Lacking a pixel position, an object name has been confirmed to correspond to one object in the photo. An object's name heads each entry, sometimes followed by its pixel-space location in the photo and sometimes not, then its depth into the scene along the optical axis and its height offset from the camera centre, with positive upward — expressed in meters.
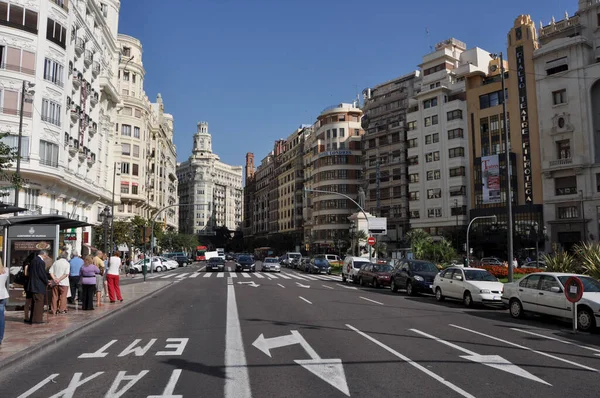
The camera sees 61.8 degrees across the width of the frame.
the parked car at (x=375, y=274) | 26.58 -1.62
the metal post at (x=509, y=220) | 19.03 +0.94
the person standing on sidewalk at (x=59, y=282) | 13.73 -1.01
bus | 87.25 -1.76
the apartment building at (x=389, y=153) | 78.06 +14.76
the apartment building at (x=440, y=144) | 66.75 +13.87
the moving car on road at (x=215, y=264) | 47.59 -1.81
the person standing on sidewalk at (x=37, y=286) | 11.70 -0.94
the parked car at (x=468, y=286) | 17.06 -1.50
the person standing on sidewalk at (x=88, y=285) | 14.73 -1.16
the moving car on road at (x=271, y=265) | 46.28 -1.87
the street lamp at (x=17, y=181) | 17.80 +2.30
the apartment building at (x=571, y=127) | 53.97 +12.98
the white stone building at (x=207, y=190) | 168.00 +19.19
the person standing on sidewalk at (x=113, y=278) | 16.80 -1.12
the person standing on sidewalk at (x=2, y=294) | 9.03 -0.88
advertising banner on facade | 61.41 +8.07
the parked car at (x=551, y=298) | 11.84 -1.43
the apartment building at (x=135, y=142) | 68.50 +15.00
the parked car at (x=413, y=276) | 21.86 -1.43
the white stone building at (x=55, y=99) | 32.34 +10.54
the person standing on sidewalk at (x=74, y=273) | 16.08 -0.88
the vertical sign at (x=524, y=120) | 59.69 +14.95
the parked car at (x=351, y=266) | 31.48 -1.39
